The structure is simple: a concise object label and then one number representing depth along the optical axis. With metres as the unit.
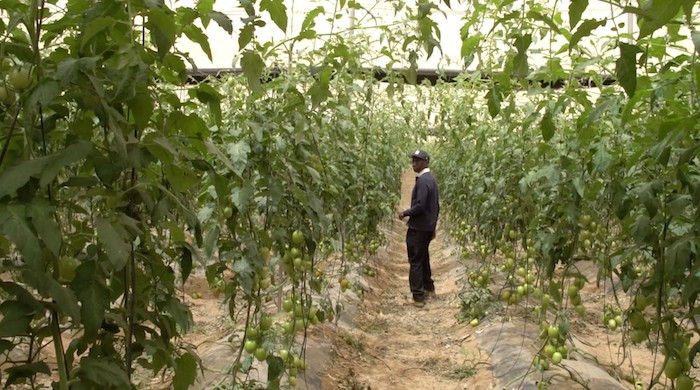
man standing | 6.55
